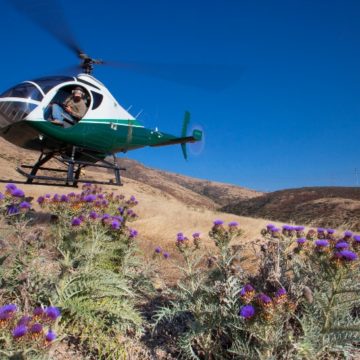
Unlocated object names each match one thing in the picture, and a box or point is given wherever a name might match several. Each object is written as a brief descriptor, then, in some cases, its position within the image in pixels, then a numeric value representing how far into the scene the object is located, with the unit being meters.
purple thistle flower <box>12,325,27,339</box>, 1.43
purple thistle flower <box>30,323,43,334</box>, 1.49
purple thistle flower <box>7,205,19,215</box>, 3.67
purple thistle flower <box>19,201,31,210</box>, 3.62
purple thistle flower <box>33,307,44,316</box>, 1.66
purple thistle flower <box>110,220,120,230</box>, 3.85
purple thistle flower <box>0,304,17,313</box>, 1.56
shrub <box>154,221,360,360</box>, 2.03
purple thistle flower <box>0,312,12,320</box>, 1.53
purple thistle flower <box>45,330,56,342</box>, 1.52
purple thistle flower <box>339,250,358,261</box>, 2.18
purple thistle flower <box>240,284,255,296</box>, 2.06
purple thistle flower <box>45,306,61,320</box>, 1.67
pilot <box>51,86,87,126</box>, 9.86
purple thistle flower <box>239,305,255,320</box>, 1.87
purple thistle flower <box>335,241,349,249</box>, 2.39
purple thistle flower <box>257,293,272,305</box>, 1.82
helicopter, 9.31
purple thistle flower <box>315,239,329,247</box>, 2.68
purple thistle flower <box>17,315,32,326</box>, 1.50
